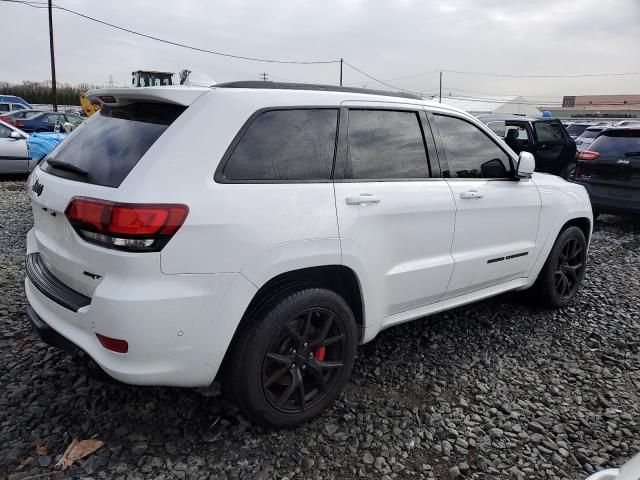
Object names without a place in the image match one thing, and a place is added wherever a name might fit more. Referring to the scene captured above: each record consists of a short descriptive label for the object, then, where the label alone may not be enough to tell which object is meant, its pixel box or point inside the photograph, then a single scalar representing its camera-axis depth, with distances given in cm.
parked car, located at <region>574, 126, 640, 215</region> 723
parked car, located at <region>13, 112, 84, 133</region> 1788
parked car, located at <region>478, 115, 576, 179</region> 1083
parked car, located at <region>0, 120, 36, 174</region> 1013
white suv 211
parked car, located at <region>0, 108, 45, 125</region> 1797
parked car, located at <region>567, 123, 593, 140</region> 2143
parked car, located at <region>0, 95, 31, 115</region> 2425
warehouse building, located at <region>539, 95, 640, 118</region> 6342
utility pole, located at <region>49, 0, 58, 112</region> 2669
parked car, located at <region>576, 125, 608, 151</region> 1548
